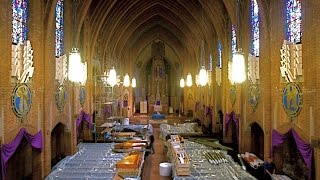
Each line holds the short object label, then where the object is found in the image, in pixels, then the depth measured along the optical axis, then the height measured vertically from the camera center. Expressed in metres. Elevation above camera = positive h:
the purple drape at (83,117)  13.02 -1.50
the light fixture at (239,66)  8.05 +0.82
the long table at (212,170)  7.73 -2.78
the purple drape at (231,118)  12.44 -1.56
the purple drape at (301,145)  6.72 -1.71
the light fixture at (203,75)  14.15 +0.93
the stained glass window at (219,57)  15.88 +2.21
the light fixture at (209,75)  17.69 +1.15
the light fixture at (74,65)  8.21 +0.91
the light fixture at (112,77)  14.98 +0.89
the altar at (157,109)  30.01 -2.29
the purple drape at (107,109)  17.83 -1.39
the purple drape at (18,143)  6.75 -1.68
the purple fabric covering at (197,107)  22.74 -1.58
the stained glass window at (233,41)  13.42 +2.77
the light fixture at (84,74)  12.81 +0.93
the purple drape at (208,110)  18.00 -1.51
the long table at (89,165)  8.01 -2.80
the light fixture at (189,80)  21.98 +0.99
